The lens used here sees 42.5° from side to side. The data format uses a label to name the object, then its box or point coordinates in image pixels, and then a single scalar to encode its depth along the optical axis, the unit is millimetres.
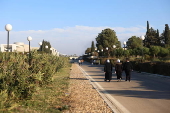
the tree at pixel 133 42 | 83994
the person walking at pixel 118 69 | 15327
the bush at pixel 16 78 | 6766
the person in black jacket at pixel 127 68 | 14875
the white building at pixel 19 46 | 66988
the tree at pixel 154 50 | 41062
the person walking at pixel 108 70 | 14938
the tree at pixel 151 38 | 73500
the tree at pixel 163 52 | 43056
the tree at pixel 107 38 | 78312
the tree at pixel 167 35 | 65725
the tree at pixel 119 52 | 58788
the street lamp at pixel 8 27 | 12400
